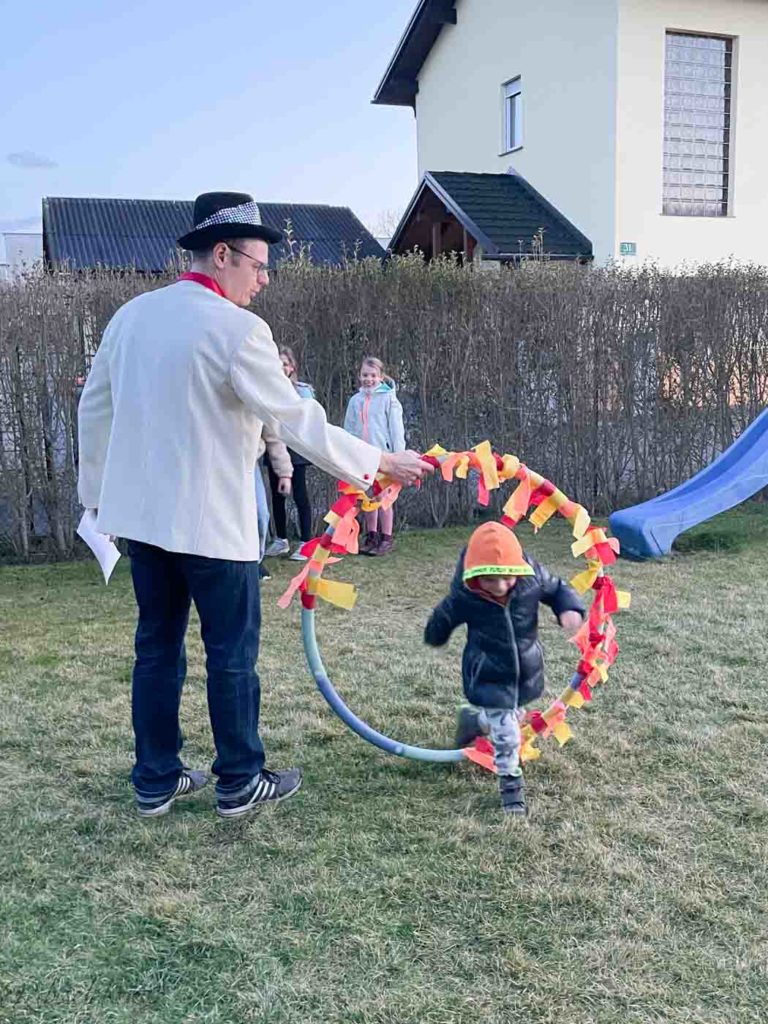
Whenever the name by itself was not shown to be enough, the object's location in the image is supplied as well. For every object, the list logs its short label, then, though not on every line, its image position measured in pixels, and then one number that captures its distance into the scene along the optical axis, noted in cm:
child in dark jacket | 346
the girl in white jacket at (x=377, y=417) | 810
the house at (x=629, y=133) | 1505
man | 311
